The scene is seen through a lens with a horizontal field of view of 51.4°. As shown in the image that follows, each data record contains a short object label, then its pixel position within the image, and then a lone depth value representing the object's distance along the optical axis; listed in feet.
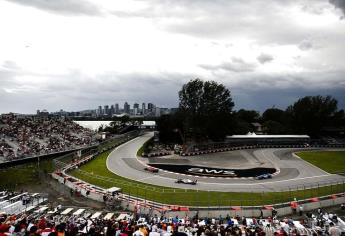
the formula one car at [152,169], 201.28
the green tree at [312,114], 397.80
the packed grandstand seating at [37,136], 222.26
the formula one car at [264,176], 186.09
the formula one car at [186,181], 171.32
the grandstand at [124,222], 55.88
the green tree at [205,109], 330.75
